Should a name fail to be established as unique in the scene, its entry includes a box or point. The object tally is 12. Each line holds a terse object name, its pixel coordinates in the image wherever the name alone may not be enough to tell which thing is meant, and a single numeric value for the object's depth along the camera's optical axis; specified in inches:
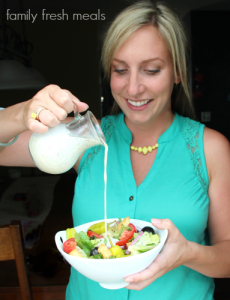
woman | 45.3
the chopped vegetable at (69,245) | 34.3
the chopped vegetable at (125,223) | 38.9
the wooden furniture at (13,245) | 46.4
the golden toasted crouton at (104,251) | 33.1
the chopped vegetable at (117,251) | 33.3
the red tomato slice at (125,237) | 36.5
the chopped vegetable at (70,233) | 38.0
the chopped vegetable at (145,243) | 33.1
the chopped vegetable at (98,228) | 39.9
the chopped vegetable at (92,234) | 38.5
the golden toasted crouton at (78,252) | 32.4
